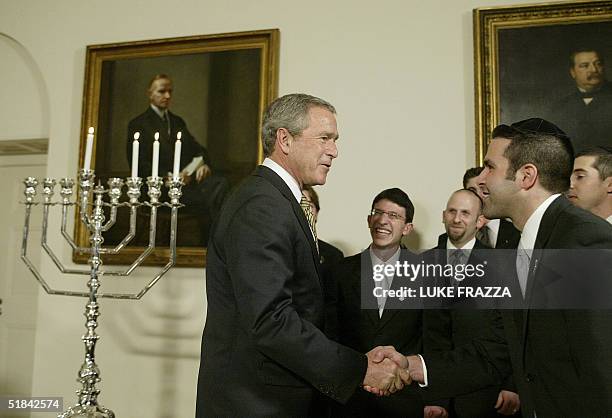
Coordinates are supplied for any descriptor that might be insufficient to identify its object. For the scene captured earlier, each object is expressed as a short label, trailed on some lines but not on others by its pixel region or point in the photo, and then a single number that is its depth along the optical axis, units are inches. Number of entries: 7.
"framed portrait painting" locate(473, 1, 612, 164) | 134.3
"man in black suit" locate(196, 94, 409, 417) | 68.6
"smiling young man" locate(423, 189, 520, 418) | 99.2
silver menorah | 97.6
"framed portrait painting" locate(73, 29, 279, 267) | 156.5
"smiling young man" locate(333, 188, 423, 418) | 104.1
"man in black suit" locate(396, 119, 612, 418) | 58.1
